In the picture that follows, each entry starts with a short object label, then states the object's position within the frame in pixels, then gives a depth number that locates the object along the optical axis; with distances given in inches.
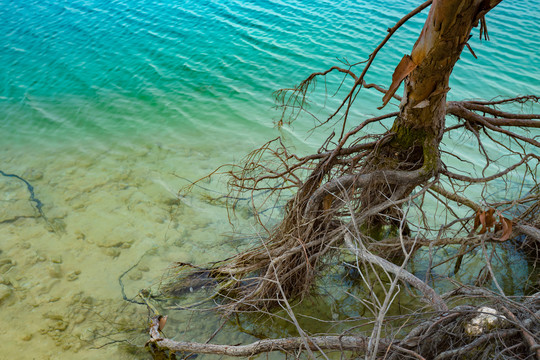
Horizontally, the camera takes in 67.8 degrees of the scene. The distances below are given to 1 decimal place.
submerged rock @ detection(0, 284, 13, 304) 125.5
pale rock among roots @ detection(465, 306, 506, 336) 72.4
